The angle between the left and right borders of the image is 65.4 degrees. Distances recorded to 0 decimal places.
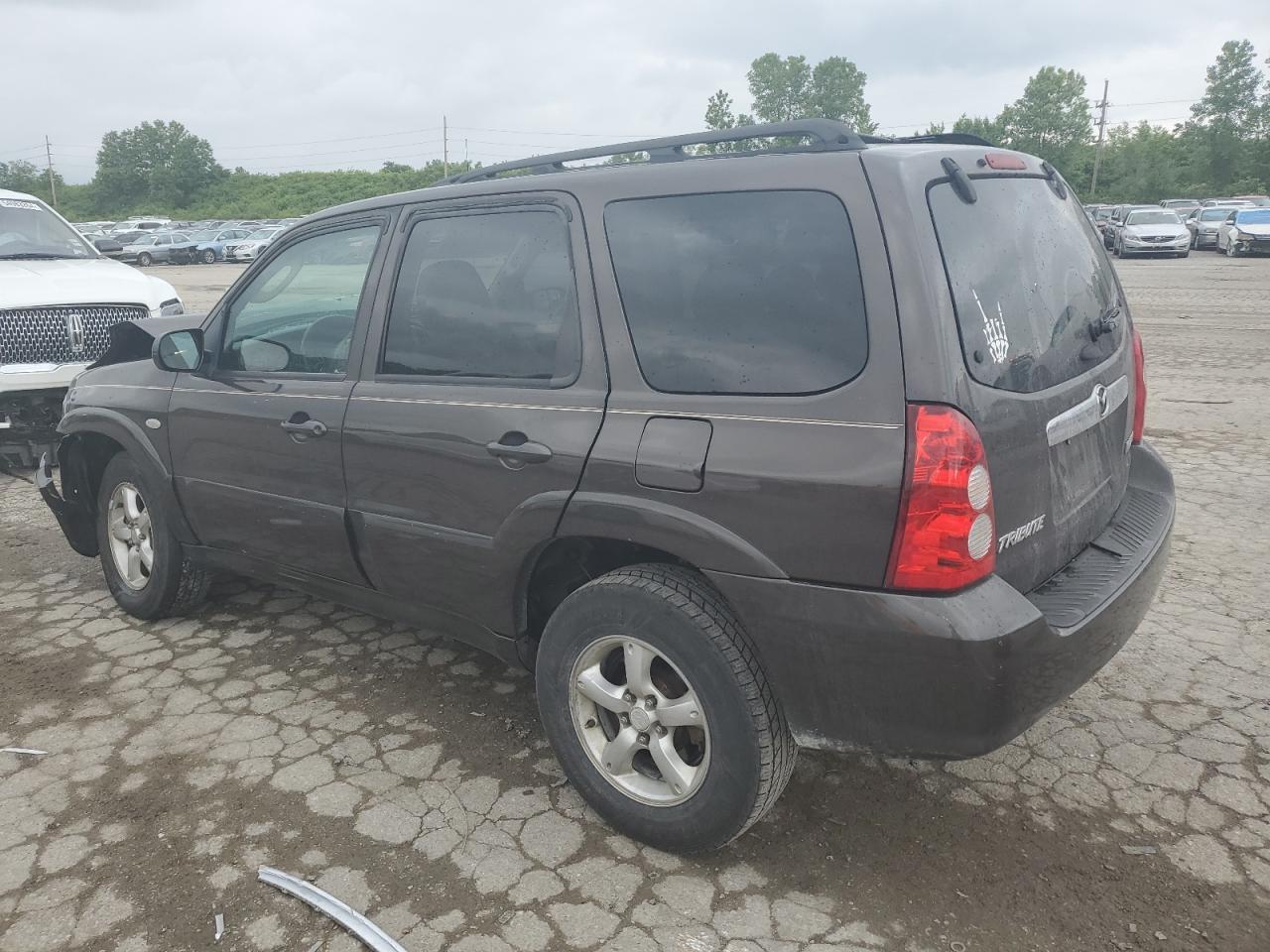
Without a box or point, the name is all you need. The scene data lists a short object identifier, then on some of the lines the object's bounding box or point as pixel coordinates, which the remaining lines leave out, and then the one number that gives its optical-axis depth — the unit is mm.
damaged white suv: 6676
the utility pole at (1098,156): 68306
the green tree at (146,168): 85000
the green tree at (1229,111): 64562
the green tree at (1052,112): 85250
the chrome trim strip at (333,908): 2361
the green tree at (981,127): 74875
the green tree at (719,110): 93625
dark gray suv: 2223
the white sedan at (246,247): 38491
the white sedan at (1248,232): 27094
